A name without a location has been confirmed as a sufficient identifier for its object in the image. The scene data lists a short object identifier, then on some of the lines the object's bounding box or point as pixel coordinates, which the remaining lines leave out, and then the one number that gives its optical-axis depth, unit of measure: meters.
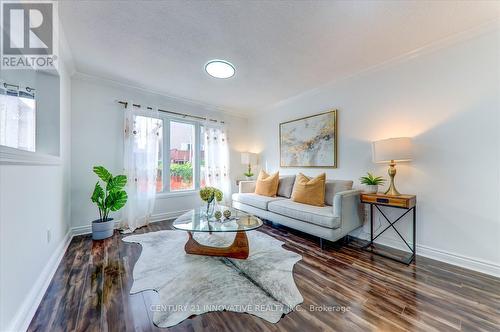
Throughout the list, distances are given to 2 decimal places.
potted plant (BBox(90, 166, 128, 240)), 2.74
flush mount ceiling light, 2.61
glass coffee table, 2.01
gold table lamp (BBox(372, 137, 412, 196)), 2.21
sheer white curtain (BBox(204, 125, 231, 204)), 4.30
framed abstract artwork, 3.27
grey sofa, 2.36
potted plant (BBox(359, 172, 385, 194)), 2.54
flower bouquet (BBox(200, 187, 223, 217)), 2.43
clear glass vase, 2.46
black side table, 2.15
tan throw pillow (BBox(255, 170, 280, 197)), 3.67
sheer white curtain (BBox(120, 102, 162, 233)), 3.26
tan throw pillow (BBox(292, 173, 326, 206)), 2.88
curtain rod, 3.30
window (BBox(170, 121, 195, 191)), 3.93
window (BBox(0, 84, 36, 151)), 1.63
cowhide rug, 1.42
